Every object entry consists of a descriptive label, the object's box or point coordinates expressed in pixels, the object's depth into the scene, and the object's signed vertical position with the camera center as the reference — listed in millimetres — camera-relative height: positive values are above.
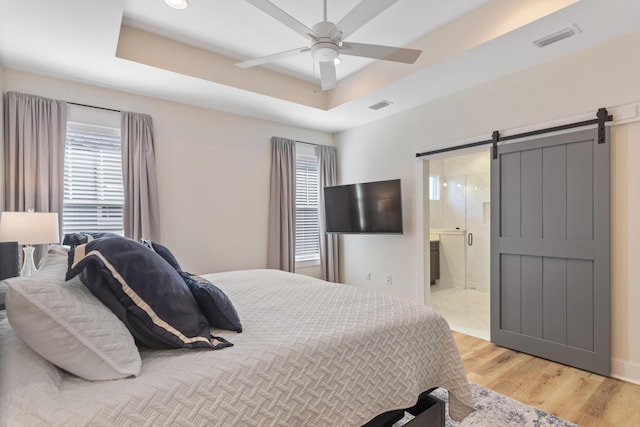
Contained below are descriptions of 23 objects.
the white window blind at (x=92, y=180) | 3225 +345
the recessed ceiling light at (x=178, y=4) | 2398 +1598
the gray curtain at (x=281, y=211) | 4457 +28
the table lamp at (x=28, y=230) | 2326 -120
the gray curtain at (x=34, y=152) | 2872 +567
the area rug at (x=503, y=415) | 1996 -1317
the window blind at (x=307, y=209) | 4930 +63
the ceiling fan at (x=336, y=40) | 1817 +1130
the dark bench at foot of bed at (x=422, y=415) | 1530 -1018
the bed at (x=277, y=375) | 892 -548
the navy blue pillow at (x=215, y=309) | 1405 -422
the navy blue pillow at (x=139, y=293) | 1120 -291
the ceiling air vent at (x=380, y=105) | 3874 +1337
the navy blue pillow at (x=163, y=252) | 1916 -240
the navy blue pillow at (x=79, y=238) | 1566 -125
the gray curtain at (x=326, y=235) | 5023 -347
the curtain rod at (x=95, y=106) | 3200 +1097
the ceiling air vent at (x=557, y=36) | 2386 +1366
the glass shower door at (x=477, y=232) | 5664 -356
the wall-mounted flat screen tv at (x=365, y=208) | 4098 +72
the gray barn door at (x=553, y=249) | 2621 -332
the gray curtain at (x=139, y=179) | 3404 +370
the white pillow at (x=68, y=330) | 935 -354
